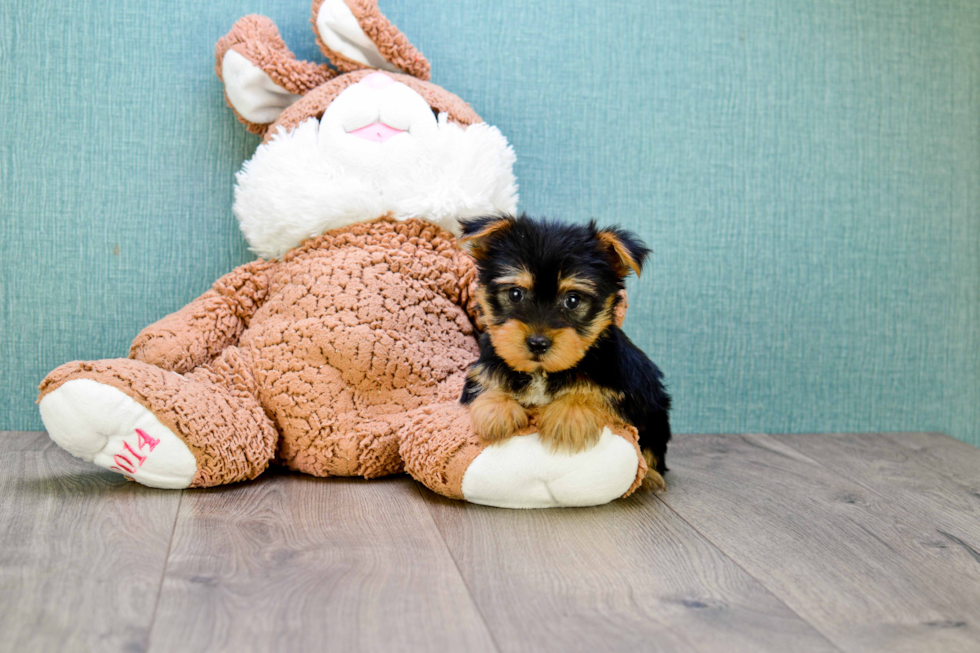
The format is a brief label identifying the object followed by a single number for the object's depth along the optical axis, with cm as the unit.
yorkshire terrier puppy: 76
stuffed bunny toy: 82
